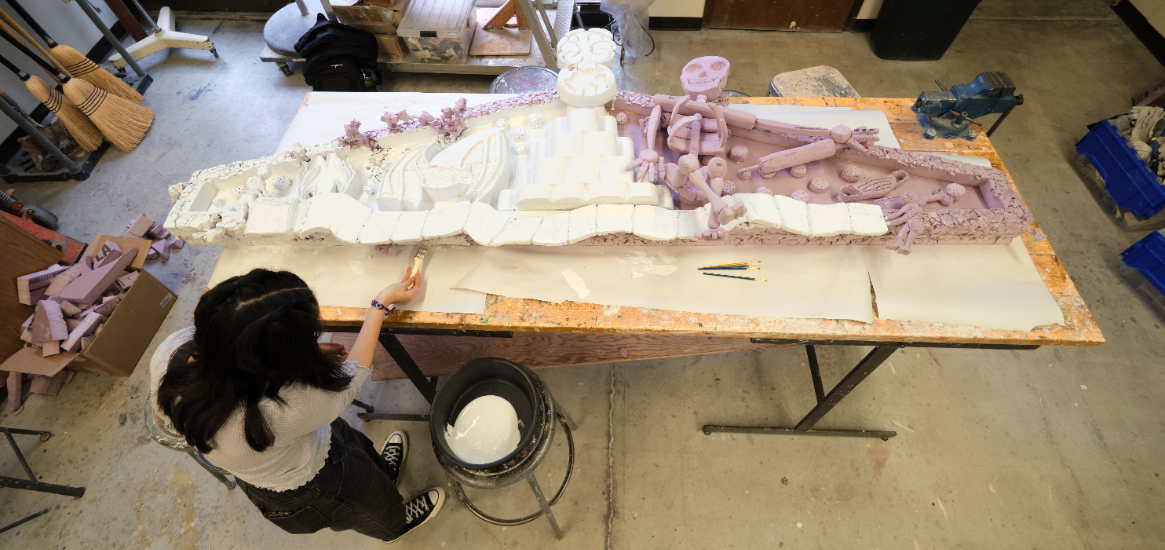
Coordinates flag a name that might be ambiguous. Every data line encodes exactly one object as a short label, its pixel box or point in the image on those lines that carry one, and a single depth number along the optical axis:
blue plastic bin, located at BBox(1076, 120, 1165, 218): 3.25
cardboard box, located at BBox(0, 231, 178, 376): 2.81
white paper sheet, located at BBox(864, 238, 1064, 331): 1.88
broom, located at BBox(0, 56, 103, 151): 3.64
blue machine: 2.25
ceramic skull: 2.07
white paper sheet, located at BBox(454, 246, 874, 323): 1.93
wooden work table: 1.85
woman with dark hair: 1.25
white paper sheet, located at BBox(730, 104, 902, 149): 2.51
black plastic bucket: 1.87
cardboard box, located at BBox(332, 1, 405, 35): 3.93
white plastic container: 3.98
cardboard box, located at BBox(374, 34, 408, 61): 4.14
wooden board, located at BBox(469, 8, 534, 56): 4.21
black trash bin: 4.21
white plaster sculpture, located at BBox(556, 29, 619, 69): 2.23
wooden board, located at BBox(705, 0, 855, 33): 4.75
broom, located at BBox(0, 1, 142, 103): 3.86
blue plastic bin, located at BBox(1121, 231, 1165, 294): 3.00
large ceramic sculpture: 1.88
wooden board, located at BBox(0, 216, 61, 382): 2.82
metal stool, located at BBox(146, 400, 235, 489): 1.81
